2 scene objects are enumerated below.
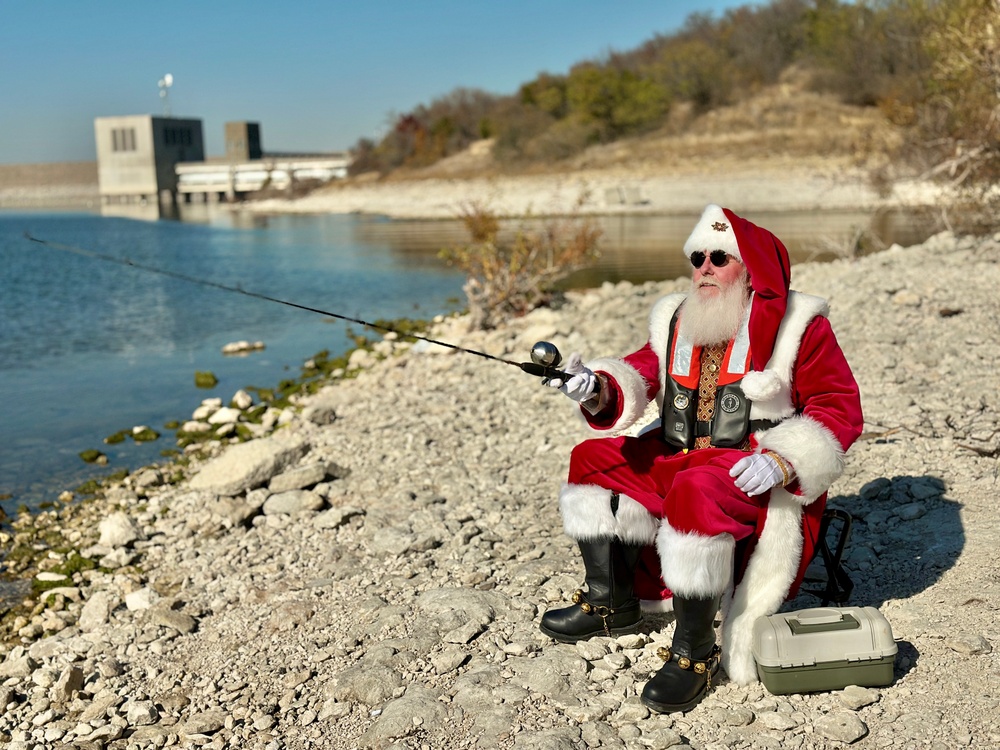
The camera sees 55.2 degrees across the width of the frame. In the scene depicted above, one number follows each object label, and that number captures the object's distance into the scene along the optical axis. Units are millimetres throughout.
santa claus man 3021
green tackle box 3004
